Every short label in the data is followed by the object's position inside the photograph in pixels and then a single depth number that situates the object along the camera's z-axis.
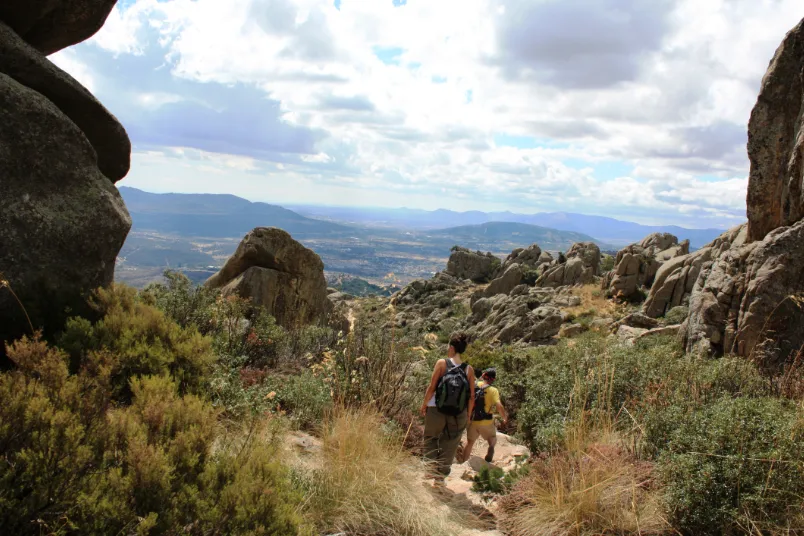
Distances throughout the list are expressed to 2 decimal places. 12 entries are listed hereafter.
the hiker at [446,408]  6.08
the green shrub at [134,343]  3.88
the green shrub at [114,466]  2.51
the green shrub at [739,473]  3.74
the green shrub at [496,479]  5.41
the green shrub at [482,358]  12.27
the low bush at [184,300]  8.94
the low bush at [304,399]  6.64
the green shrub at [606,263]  52.29
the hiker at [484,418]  7.17
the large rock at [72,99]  4.71
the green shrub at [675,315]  21.34
